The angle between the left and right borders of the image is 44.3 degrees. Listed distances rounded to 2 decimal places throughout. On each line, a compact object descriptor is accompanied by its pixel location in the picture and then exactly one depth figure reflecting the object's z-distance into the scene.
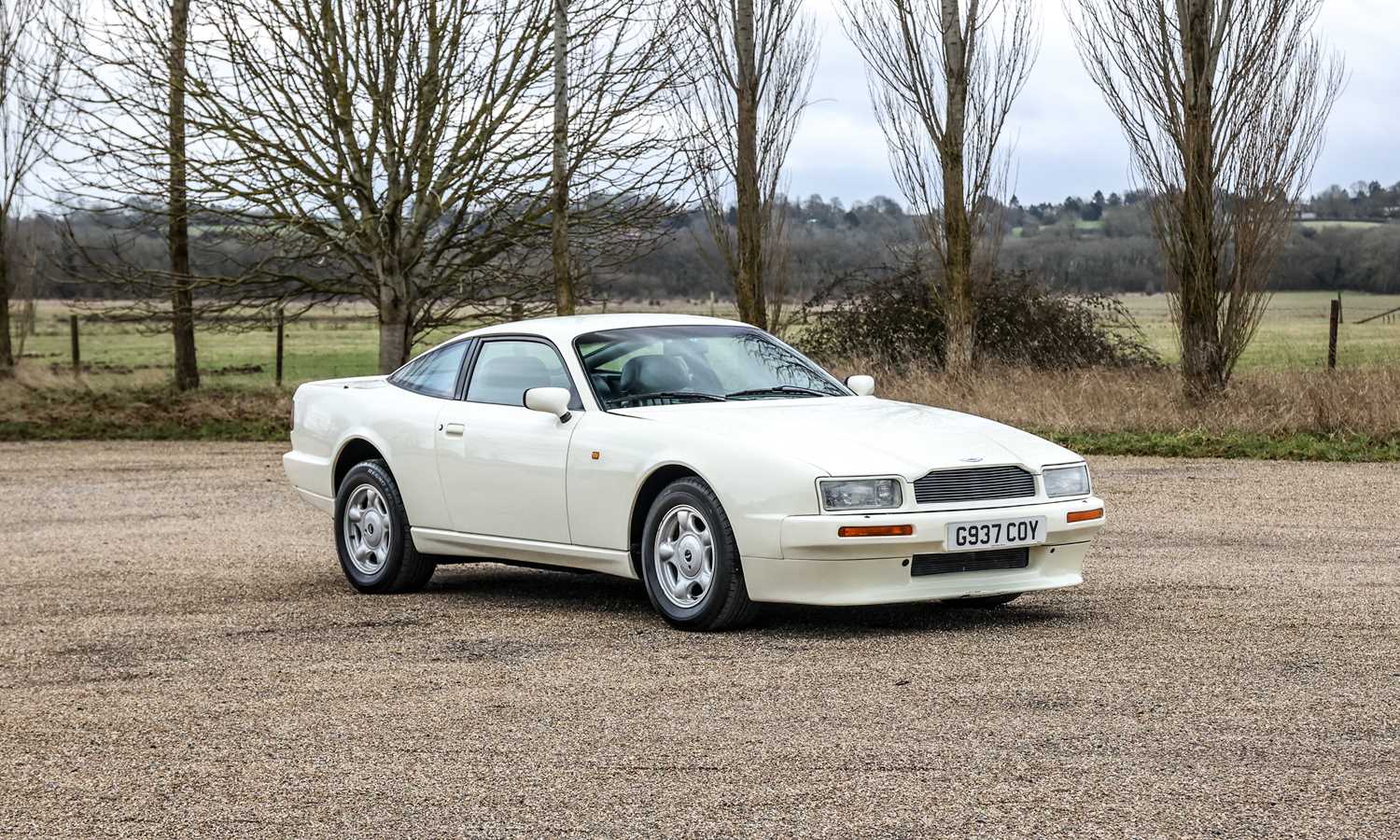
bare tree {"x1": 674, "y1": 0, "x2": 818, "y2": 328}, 23.80
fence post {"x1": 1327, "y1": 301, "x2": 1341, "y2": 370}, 25.09
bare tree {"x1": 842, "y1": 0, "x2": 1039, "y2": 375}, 22.97
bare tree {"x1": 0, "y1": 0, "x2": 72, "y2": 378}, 28.39
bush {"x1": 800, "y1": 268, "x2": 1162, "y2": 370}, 28.11
